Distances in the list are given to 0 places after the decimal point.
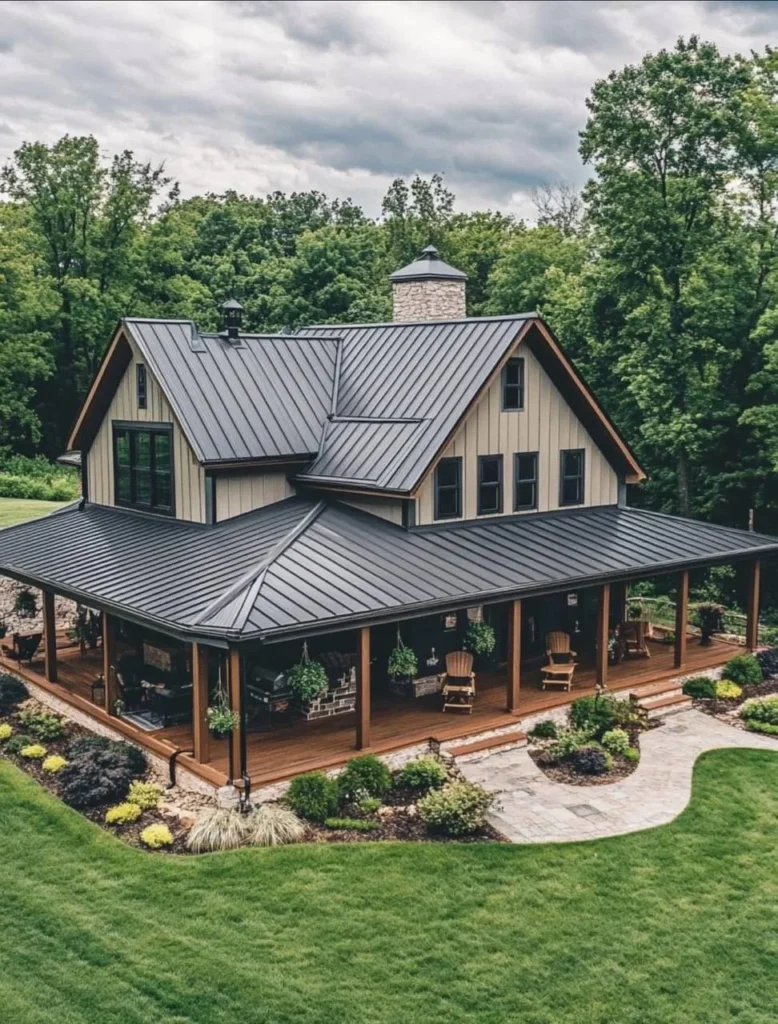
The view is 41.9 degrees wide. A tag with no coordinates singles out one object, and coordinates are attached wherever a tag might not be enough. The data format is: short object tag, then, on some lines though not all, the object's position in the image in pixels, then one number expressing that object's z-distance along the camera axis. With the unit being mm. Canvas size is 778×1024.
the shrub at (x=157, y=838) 13378
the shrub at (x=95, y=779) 14719
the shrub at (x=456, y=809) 13766
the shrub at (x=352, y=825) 13898
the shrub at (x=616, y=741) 17078
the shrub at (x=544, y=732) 17766
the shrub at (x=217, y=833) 13281
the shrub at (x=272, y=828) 13398
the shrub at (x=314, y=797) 14109
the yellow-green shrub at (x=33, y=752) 16734
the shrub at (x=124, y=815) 14109
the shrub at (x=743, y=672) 20922
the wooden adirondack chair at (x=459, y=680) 18078
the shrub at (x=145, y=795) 14570
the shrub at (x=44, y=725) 17719
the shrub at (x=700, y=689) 20250
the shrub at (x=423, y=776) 15281
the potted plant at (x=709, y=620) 23250
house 16141
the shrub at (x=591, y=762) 16203
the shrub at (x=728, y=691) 20297
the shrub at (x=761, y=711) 18781
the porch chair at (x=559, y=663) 19453
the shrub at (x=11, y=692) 19484
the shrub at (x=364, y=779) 14680
